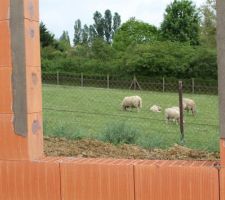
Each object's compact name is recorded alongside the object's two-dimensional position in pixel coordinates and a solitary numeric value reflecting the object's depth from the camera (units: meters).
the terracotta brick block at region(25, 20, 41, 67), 4.84
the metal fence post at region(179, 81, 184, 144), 9.91
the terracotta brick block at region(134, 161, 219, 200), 4.19
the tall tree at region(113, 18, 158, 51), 71.56
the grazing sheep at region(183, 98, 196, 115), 20.23
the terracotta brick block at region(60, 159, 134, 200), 4.47
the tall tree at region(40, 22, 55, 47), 60.81
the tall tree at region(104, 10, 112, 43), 93.91
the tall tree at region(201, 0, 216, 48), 50.54
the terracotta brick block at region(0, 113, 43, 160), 4.87
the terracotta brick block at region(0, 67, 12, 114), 4.88
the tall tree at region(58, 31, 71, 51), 63.60
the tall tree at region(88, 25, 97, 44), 93.19
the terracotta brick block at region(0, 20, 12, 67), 4.87
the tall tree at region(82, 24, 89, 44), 93.40
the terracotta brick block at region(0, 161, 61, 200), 4.76
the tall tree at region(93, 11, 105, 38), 97.00
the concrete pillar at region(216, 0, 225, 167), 4.15
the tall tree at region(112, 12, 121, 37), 102.38
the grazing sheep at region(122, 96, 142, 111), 22.27
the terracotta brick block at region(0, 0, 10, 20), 4.84
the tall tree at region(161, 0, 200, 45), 65.62
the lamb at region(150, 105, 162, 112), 21.47
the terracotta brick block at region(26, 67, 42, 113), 4.84
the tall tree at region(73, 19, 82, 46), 100.82
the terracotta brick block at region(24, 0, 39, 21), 4.83
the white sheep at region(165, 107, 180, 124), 17.31
